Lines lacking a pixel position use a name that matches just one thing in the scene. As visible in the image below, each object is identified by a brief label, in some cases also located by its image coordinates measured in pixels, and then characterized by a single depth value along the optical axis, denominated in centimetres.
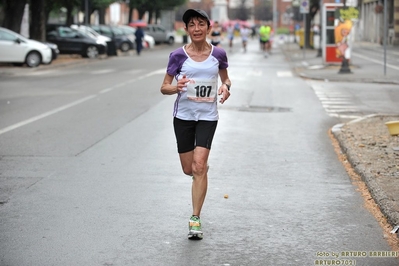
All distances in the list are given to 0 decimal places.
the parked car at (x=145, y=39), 5956
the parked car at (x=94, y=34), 4501
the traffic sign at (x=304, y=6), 4209
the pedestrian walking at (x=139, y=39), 4894
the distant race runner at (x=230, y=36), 5475
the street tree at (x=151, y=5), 7675
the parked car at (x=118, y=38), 5303
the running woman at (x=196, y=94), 676
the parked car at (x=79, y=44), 4300
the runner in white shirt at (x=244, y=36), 5338
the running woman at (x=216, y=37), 2968
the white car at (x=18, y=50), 3206
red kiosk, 3397
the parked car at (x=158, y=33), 7375
